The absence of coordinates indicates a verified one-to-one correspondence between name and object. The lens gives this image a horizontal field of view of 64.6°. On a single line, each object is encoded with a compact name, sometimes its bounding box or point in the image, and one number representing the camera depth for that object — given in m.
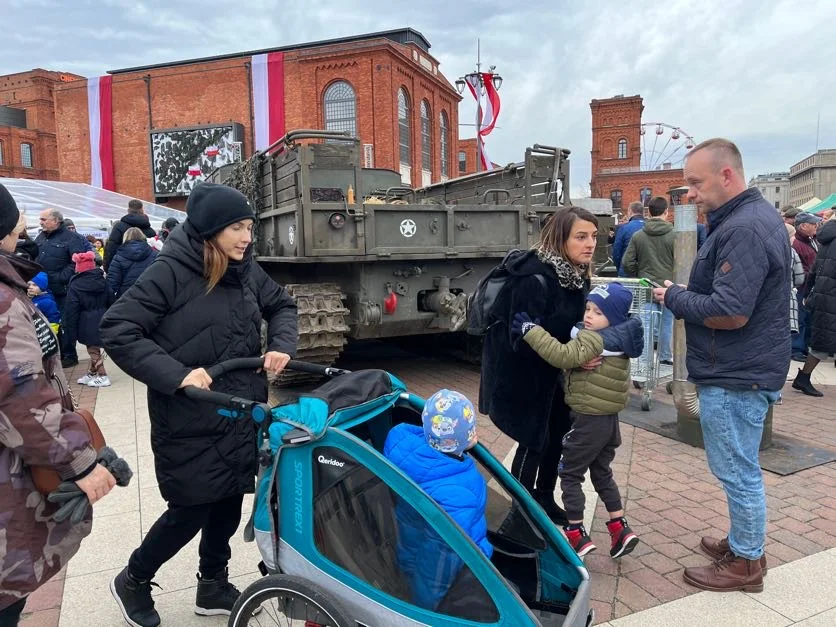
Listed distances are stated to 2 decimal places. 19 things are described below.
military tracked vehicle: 6.08
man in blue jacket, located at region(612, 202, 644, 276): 8.73
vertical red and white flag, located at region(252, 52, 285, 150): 34.12
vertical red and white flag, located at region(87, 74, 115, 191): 36.66
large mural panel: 33.94
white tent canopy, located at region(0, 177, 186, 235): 17.17
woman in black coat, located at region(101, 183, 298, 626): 2.40
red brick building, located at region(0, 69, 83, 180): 52.44
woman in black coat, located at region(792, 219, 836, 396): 6.51
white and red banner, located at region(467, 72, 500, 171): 18.39
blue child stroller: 2.02
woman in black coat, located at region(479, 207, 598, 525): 3.25
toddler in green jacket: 3.07
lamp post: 18.27
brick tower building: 59.16
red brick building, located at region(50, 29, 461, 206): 32.78
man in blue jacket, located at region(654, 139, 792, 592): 2.80
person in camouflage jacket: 1.78
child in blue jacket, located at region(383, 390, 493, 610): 2.05
